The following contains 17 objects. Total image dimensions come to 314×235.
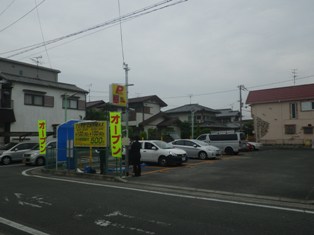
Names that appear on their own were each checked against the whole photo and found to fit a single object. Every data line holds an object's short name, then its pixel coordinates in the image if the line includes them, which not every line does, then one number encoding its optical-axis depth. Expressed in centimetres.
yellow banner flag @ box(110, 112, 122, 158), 1261
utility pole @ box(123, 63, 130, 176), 1331
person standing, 1312
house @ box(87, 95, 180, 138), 4181
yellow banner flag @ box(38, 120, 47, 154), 1614
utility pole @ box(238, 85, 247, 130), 4714
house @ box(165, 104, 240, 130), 5359
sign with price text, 1354
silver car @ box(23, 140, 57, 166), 1961
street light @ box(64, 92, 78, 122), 3031
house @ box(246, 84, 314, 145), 3769
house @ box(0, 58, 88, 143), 2645
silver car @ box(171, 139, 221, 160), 2084
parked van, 2556
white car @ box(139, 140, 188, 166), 1686
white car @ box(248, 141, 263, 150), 3290
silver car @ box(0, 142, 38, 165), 2070
